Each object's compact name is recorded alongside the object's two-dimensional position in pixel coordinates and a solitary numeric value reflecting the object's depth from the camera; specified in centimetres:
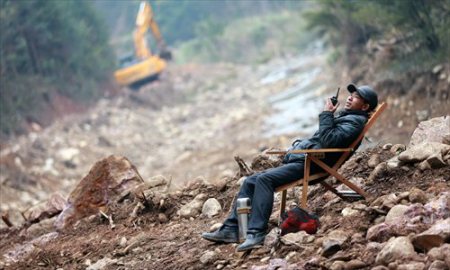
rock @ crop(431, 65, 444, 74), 2701
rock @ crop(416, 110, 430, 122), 2545
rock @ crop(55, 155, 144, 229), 1595
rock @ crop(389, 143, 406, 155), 1277
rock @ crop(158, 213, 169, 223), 1387
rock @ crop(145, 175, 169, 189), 1562
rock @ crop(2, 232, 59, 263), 1440
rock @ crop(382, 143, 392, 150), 1327
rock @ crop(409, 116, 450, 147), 1232
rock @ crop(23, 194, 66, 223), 1690
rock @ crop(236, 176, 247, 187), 1433
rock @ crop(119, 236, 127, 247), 1289
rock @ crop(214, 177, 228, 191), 1447
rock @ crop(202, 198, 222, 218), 1344
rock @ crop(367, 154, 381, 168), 1255
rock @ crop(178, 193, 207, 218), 1375
